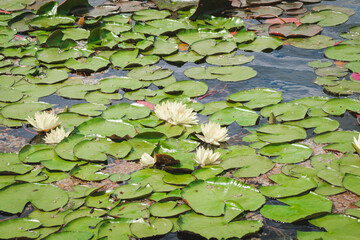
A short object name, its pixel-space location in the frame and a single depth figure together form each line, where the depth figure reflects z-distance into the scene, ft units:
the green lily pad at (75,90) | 24.94
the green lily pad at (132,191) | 16.55
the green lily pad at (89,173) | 18.08
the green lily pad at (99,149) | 19.17
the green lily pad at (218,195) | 15.70
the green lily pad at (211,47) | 29.32
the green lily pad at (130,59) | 28.30
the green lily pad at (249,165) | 17.82
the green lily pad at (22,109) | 22.85
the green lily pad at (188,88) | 24.58
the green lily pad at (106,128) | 20.88
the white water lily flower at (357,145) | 17.71
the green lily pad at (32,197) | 16.43
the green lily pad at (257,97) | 23.06
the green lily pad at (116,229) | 14.67
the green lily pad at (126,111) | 22.44
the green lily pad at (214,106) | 22.74
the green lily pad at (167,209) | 15.56
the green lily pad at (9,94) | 24.47
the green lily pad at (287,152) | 18.57
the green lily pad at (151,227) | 14.71
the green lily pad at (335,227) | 14.11
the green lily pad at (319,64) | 27.09
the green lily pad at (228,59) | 27.89
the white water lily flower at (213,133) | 19.47
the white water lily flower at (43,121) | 20.84
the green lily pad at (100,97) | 24.18
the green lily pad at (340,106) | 21.81
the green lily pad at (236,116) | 21.45
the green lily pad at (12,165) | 18.53
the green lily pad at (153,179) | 17.12
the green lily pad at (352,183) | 16.20
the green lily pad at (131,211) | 15.66
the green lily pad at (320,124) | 20.51
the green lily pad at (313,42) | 29.78
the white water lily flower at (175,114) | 20.89
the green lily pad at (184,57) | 28.78
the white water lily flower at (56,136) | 20.36
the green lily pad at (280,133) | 19.92
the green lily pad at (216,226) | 14.47
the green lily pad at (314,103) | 21.94
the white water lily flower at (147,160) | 18.30
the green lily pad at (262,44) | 30.04
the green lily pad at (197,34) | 31.63
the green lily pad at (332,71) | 25.86
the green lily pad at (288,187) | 16.35
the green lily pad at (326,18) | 33.04
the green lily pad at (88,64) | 28.12
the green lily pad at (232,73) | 25.98
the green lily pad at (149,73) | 26.50
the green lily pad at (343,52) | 27.63
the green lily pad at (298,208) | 15.24
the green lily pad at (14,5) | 39.75
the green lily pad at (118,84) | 25.31
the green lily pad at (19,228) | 14.85
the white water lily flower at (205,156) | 18.10
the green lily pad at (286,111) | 21.53
